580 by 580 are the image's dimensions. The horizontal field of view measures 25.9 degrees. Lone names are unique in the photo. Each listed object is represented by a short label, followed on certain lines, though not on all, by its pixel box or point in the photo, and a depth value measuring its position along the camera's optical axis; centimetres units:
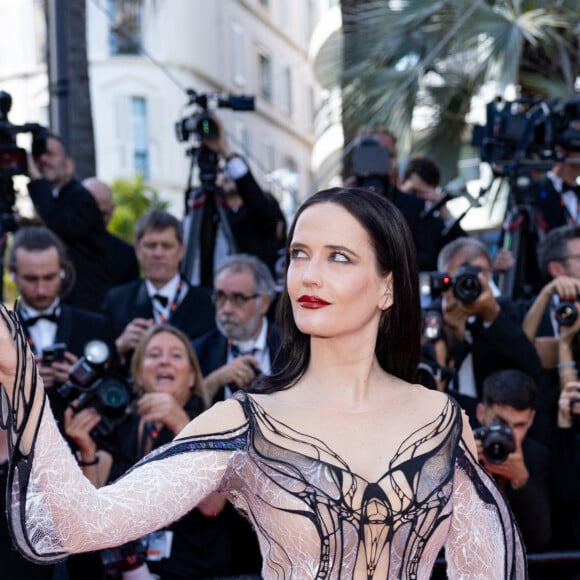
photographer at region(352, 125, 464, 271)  663
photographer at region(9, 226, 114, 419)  582
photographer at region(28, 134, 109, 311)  664
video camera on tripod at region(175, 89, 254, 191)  671
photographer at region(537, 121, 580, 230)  707
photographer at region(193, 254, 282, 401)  604
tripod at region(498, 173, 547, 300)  692
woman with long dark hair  274
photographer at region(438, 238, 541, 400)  564
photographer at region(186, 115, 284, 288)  693
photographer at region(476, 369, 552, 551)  509
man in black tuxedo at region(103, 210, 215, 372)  643
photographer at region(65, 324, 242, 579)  506
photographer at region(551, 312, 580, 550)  545
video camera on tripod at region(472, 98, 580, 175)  683
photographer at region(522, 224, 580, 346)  592
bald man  753
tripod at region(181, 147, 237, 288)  696
